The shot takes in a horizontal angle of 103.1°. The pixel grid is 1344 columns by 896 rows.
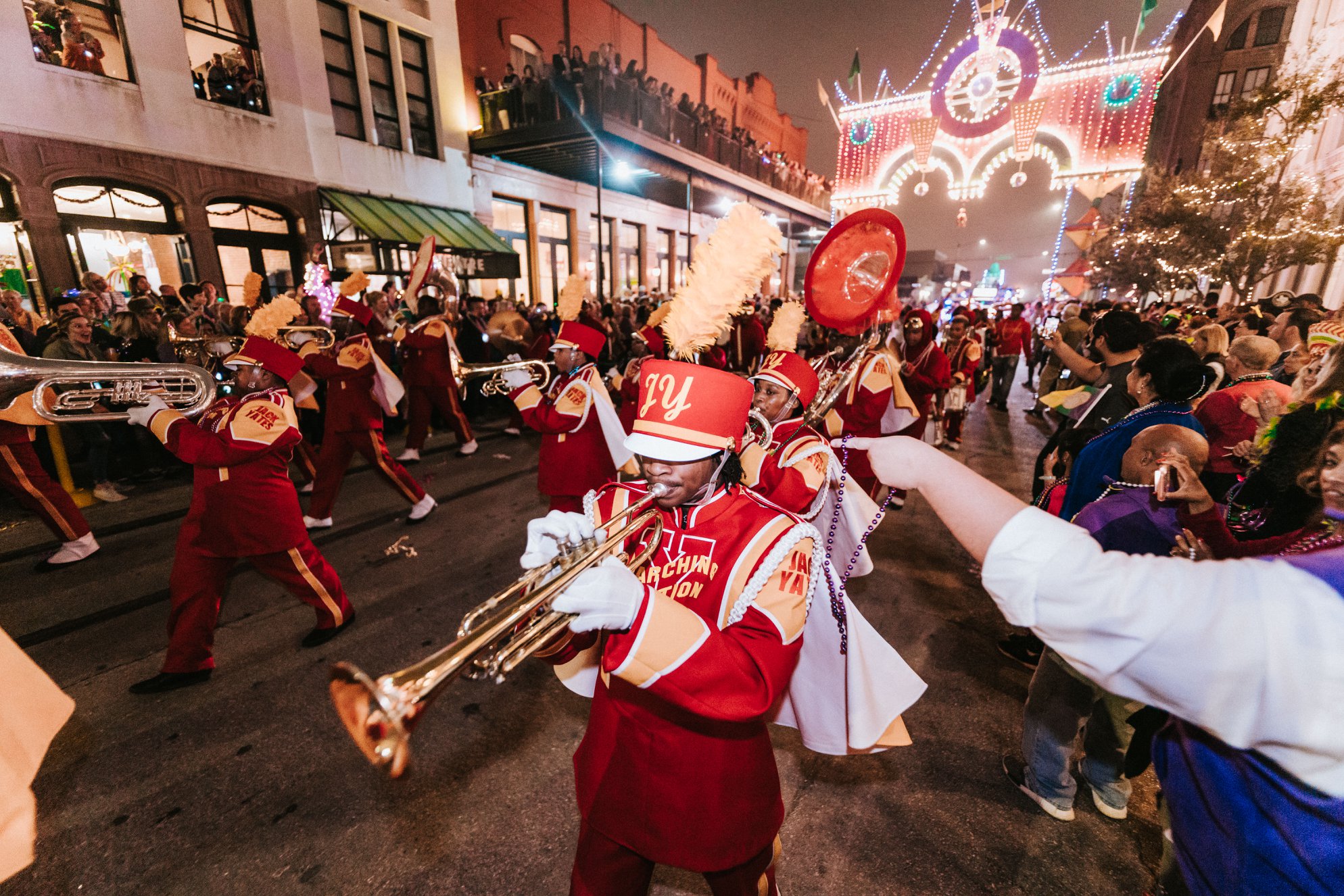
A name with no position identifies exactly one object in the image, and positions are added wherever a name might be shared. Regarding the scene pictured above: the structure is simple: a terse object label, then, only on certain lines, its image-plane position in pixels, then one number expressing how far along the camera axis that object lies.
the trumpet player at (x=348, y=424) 5.73
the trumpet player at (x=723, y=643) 1.55
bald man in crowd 2.33
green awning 12.92
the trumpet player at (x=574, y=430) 4.57
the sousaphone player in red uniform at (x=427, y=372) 7.68
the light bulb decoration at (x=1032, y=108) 16.42
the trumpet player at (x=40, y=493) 4.64
